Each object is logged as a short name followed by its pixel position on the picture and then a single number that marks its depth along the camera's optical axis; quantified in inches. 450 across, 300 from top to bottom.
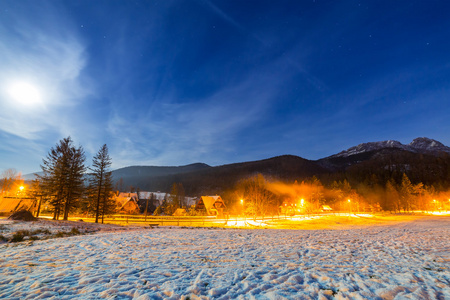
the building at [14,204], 1162.6
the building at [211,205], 2438.2
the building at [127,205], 2652.1
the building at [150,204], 3059.1
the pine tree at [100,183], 1173.7
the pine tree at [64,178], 1069.8
